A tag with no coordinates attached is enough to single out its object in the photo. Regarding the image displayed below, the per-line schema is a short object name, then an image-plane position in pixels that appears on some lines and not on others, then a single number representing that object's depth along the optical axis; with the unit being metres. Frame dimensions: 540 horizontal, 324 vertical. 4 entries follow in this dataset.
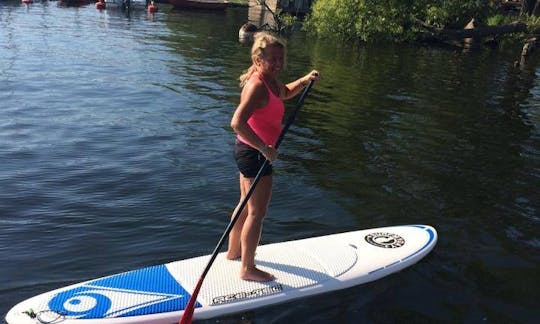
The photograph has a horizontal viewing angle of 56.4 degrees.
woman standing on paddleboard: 4.80
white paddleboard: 5.04
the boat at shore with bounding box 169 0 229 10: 58.91
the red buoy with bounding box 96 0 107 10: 52.40
